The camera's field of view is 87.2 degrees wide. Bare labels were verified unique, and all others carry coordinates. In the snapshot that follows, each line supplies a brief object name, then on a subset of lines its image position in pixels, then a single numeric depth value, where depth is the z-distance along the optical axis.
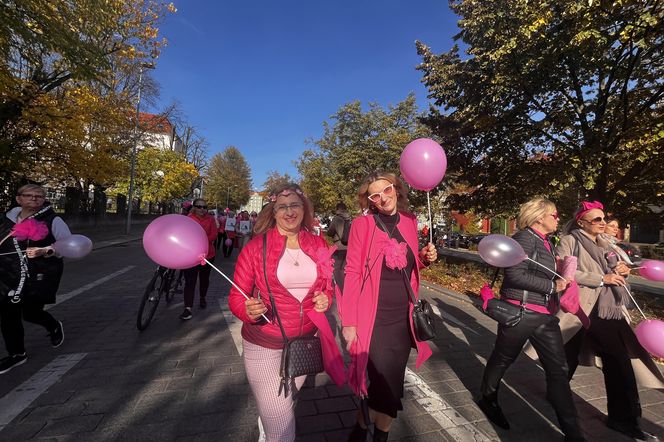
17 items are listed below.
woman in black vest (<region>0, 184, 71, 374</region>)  3.48
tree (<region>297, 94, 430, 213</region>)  28.36
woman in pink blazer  2.24
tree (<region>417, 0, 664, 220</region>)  7.13
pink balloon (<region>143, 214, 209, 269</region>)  2.20
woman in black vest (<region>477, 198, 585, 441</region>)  2.59
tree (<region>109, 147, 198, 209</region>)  31.38
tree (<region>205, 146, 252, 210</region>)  76.31
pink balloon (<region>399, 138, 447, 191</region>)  2.85
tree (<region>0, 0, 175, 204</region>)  8.46
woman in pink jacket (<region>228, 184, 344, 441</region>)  2.01
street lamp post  23.47
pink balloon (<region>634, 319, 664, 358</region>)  2.60
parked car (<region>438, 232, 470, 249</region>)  29.64
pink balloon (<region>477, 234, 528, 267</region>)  2.71
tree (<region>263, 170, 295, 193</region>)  68.88
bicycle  5.01
